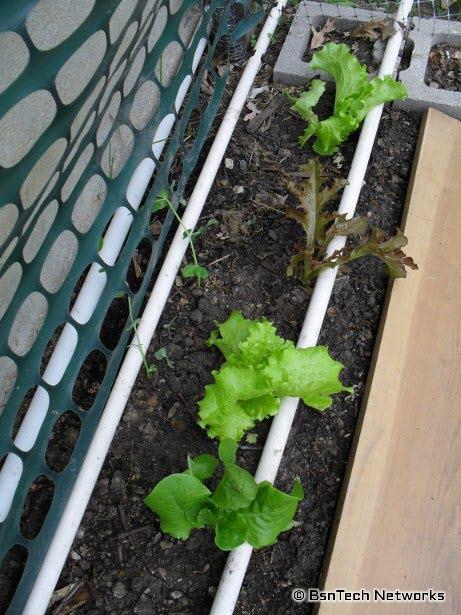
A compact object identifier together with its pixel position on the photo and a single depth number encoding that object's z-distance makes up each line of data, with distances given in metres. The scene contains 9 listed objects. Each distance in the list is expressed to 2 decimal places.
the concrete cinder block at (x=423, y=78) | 0.71
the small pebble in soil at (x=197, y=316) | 0.60
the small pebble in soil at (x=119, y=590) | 0.50
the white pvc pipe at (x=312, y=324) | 0.49
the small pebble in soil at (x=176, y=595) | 0.50
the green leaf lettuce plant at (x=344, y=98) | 0.66
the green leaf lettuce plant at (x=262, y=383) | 0.52
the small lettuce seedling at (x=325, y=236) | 0.57
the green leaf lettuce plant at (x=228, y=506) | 0.47
